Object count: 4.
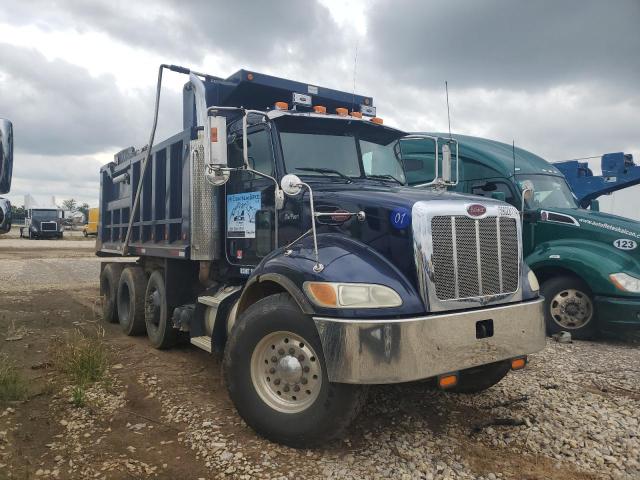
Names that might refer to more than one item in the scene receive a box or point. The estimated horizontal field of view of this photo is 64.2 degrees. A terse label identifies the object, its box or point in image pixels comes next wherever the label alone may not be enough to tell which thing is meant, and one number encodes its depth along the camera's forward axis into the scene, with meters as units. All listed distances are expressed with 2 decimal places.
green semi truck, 6.52
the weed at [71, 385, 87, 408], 4.25
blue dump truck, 3.29
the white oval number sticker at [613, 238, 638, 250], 6.78
